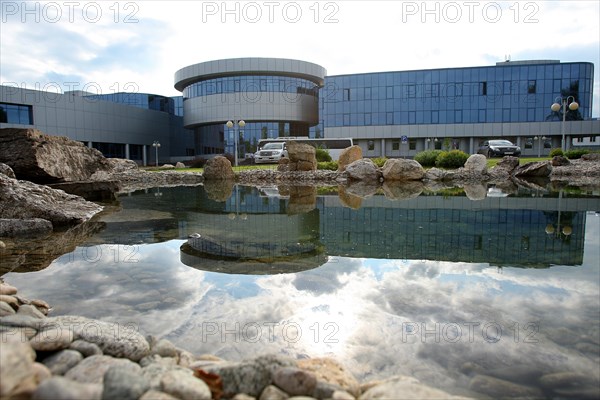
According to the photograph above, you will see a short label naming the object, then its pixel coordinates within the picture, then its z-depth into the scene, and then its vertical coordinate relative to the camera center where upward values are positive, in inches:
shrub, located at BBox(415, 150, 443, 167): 1226.0 +26.7
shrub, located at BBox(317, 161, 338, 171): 1186.7 +3.8
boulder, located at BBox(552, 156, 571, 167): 1058.1 +16.5
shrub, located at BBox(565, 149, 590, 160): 1231.5 +38.8
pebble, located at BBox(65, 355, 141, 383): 107.8 -50.7
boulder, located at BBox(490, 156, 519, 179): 976.9 -0.5
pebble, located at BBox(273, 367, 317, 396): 103.2 -50.2
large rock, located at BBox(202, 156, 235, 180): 1093.1 -4.5
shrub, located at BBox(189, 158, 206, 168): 1863.6 +17.8
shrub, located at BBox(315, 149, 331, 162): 1364.4 +32.1
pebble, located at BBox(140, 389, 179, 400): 93.7 -48.8
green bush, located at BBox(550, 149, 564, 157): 1205.7 +42.3
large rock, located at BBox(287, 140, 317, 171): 1046.4 +26.9
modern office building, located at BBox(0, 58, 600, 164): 2265.0 +322.2
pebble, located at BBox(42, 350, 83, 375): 112.1 -50.6
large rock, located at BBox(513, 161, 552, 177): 968.9 -4.7
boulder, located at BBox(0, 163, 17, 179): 418.3 -3.1
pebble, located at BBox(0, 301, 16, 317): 148.9 -48.7
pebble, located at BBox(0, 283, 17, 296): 167.0 -46.8
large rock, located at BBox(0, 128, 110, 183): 528.1 +13.3
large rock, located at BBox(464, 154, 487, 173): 979.9 +8.3
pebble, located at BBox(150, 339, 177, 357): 127.7 -52.9
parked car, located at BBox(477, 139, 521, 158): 1411.2 +60.0
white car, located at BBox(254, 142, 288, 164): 1513.3 +42.1
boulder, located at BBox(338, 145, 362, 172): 1097.4 +26.4
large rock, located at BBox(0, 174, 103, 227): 359.6 -31.3
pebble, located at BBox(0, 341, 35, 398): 94.5 -44.8
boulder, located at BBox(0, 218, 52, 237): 314.5 -44.4
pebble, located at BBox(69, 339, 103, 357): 121.2 -49.8
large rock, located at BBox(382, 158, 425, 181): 929.5 -7.2
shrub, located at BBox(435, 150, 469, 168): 1143.6 +22.4
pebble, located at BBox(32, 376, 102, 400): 89.8 -46.3
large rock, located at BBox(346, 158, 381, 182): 945.5 -9.6
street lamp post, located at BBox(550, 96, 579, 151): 1214.0 +171.5
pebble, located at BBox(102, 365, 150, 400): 95.4 -48.1
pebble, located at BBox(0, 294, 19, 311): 158.6 -48.3
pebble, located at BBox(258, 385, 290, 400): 101.5 -52.5
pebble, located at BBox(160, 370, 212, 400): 96.9 -49.0
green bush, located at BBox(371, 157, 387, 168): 1186.6 +14.9
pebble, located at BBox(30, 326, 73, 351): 119.0 -47.1
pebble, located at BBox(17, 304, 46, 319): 154.1 -50.7
